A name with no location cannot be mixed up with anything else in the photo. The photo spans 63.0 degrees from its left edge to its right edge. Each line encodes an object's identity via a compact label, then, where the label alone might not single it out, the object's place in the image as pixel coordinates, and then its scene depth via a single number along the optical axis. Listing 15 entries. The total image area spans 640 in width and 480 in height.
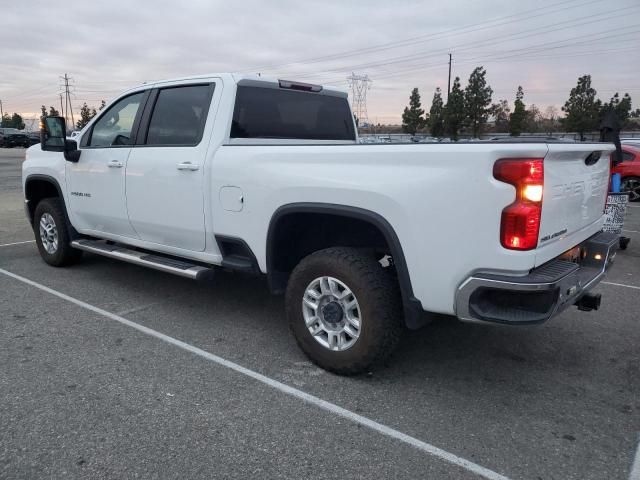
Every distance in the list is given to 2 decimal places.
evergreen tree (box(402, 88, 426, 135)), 59.59
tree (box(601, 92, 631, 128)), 47.38
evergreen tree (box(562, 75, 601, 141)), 45.09
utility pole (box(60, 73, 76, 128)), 102.44
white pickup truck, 2.68
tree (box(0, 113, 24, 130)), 108.99
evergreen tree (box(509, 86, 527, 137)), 48.94
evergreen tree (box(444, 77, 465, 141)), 52.31
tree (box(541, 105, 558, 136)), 57.84
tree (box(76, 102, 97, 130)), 99.29
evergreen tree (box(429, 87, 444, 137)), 54.94
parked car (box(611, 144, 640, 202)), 12.52
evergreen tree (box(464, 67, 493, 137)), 51.69
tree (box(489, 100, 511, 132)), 52.75
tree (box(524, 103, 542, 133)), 52.01
